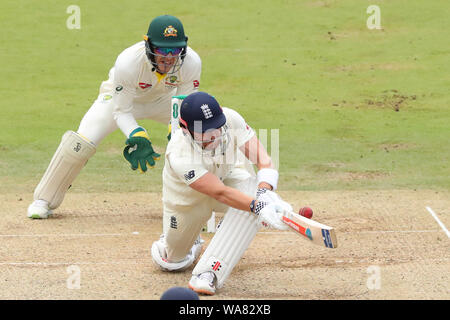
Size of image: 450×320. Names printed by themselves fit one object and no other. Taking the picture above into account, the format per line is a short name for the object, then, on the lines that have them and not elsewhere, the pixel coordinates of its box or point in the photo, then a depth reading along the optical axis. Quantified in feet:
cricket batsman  35.81
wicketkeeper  46.50
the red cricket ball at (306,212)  35.96
